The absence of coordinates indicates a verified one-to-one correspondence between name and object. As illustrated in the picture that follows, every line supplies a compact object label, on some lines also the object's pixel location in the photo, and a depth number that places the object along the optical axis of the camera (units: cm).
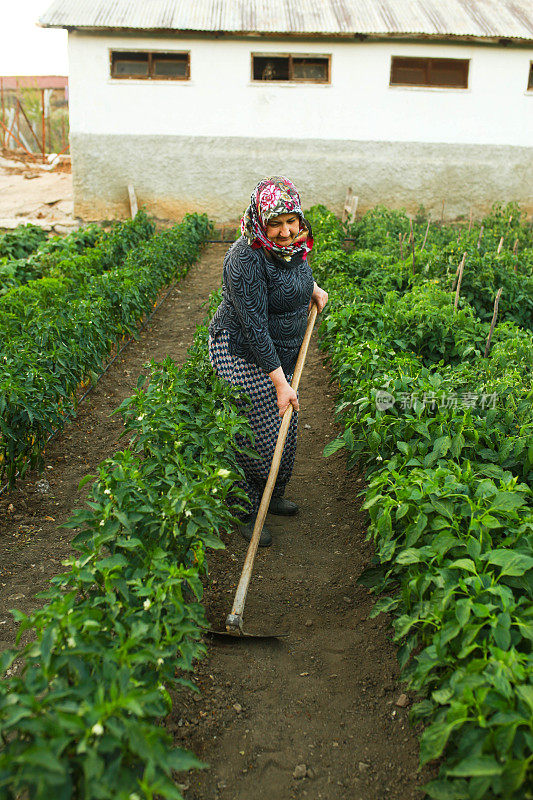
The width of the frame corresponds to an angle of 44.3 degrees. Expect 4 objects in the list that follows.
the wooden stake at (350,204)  1213
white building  1173
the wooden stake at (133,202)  1212
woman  282
